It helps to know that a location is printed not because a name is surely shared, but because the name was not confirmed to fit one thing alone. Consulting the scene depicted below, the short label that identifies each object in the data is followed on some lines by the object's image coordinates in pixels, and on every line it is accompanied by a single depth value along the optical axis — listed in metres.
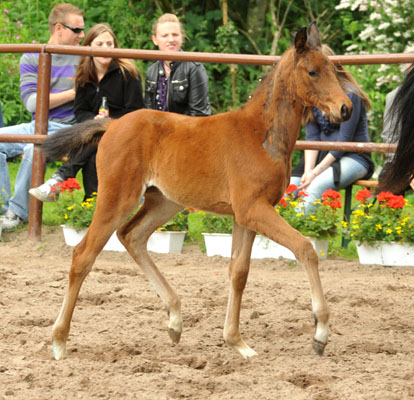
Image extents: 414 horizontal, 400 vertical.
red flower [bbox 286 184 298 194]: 13.30
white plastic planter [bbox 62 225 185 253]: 13.49
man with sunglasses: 14.70
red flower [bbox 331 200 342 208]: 12.92
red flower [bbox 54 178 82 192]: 13.85
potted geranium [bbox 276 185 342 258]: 12.91
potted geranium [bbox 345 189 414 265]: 12.46
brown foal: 7.63
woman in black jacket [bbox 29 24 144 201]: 14.14
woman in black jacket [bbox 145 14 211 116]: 14.03
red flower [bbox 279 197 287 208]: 13.29
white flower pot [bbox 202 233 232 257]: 13.21
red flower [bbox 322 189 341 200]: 12.98
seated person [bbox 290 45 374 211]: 13.70
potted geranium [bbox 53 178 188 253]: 13.50
